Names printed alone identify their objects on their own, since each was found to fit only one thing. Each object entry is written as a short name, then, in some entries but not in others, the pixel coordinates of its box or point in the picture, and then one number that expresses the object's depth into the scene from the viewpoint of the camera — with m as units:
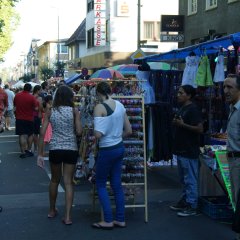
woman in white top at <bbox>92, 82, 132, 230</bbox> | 6.21
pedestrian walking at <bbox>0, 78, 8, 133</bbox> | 9.08
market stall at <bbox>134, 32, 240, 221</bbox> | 7.41
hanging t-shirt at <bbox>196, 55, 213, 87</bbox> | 8.35
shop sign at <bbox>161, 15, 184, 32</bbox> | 22.27
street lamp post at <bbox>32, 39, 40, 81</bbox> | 86.94
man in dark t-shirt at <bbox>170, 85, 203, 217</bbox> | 6.98
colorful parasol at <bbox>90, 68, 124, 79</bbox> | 13.65
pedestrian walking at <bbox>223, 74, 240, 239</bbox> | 5.64
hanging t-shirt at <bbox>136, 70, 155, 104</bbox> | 9.50
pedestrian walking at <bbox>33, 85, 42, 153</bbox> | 13.62
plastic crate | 6.94
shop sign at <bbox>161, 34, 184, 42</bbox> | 20.05
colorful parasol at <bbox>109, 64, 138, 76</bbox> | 14.89
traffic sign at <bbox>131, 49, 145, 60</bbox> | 19.04
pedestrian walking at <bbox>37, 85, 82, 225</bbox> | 6.55
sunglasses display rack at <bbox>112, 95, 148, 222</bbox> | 7.00
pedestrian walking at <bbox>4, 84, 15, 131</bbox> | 21.39
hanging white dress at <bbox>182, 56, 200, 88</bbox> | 8.70
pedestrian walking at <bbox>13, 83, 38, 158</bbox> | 13.04
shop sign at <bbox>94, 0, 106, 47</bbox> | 36.66
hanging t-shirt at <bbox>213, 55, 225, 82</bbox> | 8.02
